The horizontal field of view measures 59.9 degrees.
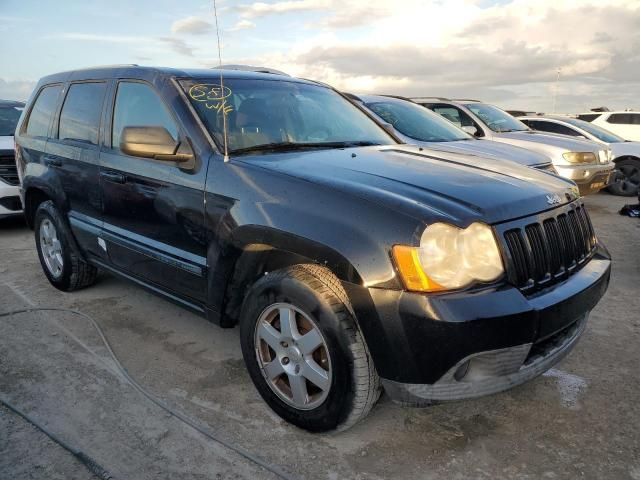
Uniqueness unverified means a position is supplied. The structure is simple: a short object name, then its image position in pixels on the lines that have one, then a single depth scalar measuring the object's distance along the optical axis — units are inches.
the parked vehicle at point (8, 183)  266.4
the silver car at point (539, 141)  313.7
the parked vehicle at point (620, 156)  415.8
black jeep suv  86.9
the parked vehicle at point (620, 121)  598.2
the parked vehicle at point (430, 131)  257.8
